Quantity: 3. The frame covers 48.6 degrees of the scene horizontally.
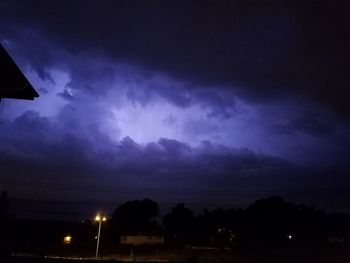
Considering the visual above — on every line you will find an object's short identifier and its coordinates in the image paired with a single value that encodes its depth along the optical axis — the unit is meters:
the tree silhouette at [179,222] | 110.55
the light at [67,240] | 87.88
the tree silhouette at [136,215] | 106.82
